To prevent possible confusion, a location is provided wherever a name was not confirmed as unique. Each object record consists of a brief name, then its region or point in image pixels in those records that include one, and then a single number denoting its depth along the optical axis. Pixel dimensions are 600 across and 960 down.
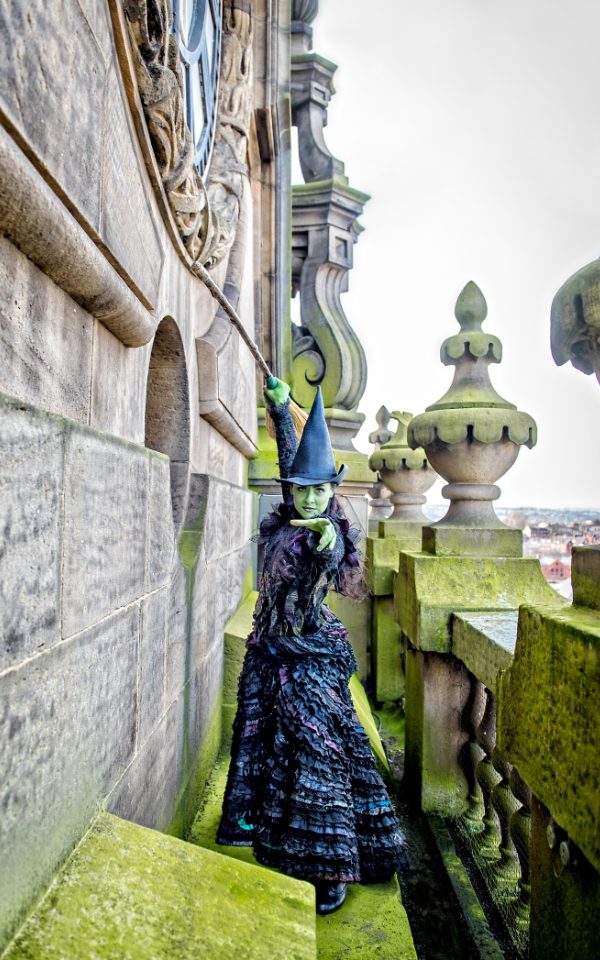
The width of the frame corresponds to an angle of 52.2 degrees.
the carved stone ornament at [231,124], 2.91
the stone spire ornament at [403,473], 5.73
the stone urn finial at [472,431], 2.97
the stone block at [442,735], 2.87
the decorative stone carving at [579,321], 1.28
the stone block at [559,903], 1.19
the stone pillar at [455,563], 2.81
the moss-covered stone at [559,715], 1.09
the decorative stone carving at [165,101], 1.39
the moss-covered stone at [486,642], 2.06
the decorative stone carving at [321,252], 6.32
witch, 1.91
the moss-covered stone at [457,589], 2.73
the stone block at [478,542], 3.00
